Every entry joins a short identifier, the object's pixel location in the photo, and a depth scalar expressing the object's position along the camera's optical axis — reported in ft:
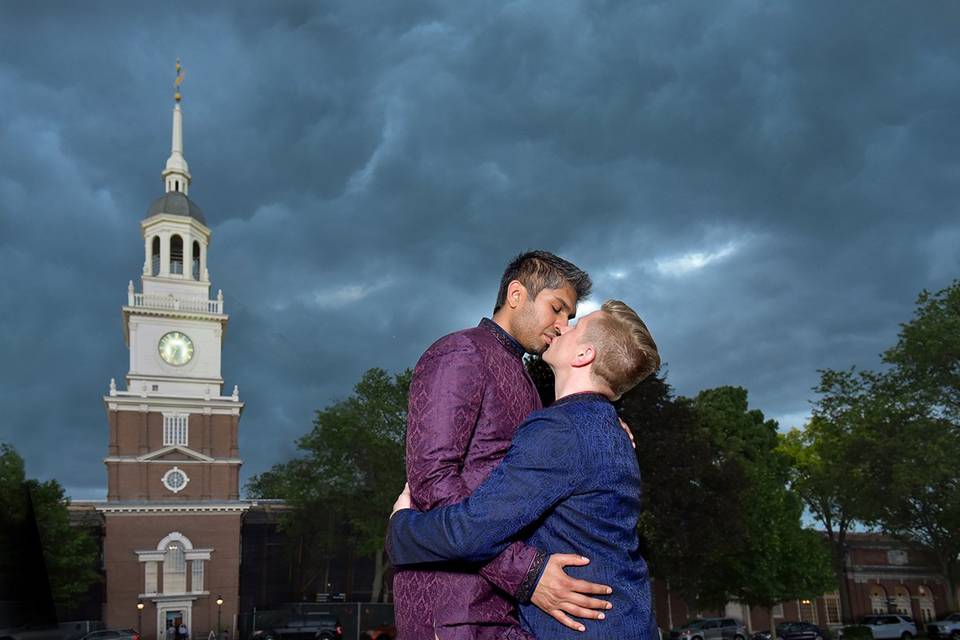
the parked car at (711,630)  131.03
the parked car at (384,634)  87.75
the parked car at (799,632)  137.08
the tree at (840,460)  132.87
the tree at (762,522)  134.82
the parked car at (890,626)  150.00
